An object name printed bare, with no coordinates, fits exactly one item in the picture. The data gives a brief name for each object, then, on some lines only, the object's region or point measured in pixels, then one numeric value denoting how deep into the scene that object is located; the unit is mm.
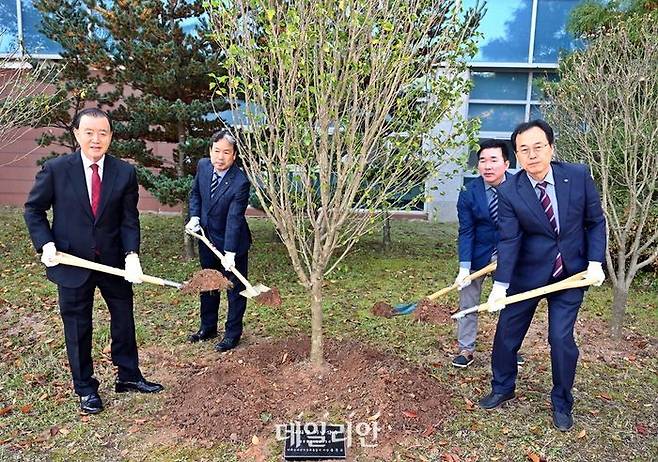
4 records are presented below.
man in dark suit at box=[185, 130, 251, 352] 4020
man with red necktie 3150
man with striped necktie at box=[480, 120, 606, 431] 3088
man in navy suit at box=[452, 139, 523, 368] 3689
